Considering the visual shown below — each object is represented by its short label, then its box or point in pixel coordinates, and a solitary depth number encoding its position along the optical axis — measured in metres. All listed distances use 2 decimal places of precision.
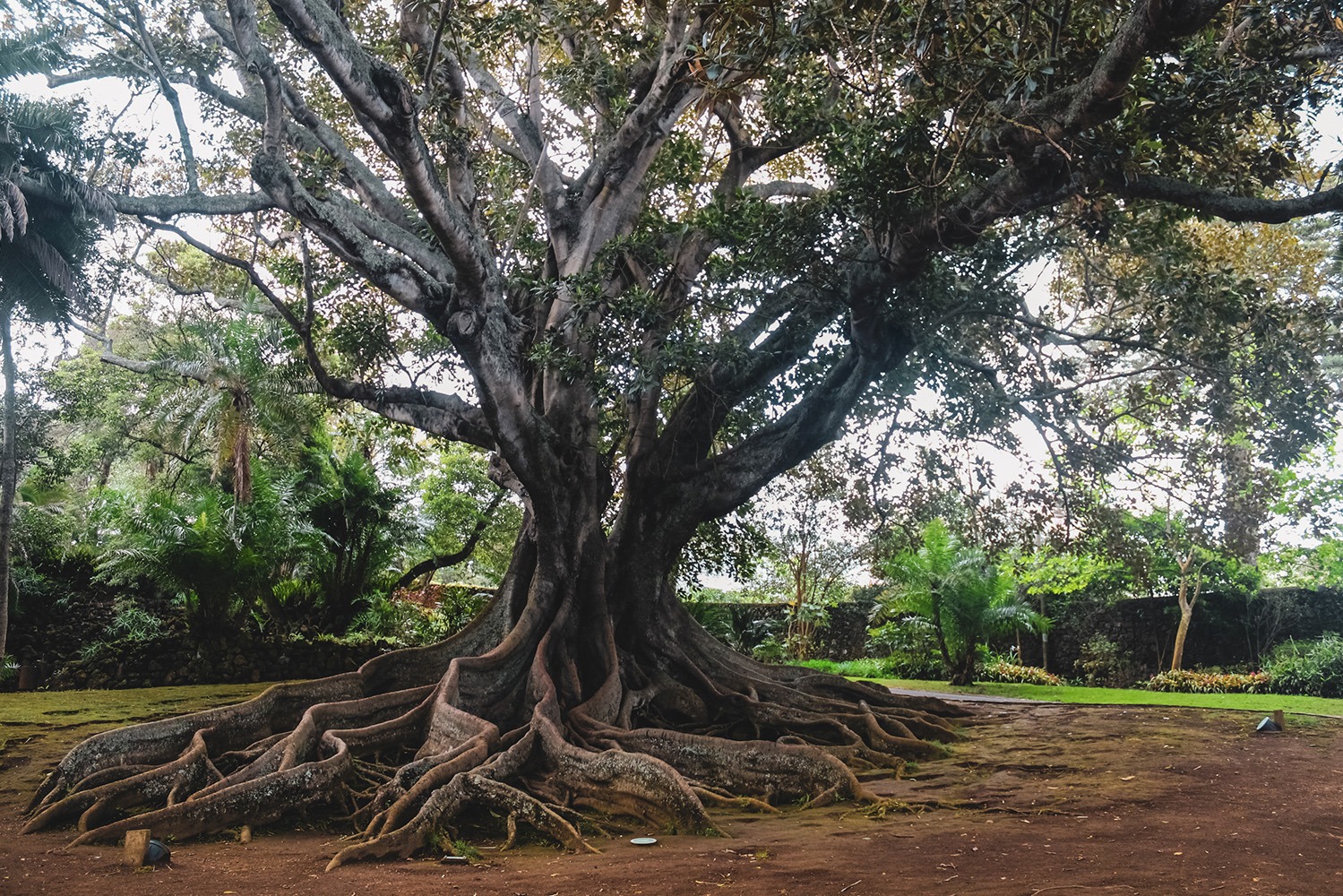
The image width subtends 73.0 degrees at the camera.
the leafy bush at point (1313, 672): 14.33
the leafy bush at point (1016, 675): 17.38
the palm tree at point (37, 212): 9.31
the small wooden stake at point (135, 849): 4.92
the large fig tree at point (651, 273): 6.22
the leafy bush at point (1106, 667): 17.66
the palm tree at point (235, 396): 17.94
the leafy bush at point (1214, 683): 14.95
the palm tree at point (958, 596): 15.98
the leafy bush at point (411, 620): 16.67
